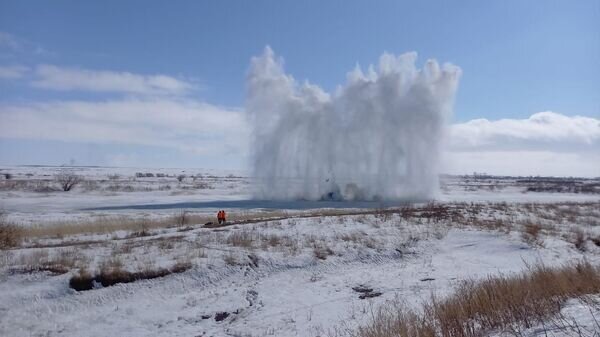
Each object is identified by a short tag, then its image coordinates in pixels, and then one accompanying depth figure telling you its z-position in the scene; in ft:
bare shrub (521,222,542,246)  69.77
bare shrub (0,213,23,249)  60.13
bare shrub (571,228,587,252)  70.28
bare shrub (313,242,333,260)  58.83
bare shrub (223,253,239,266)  53.26
